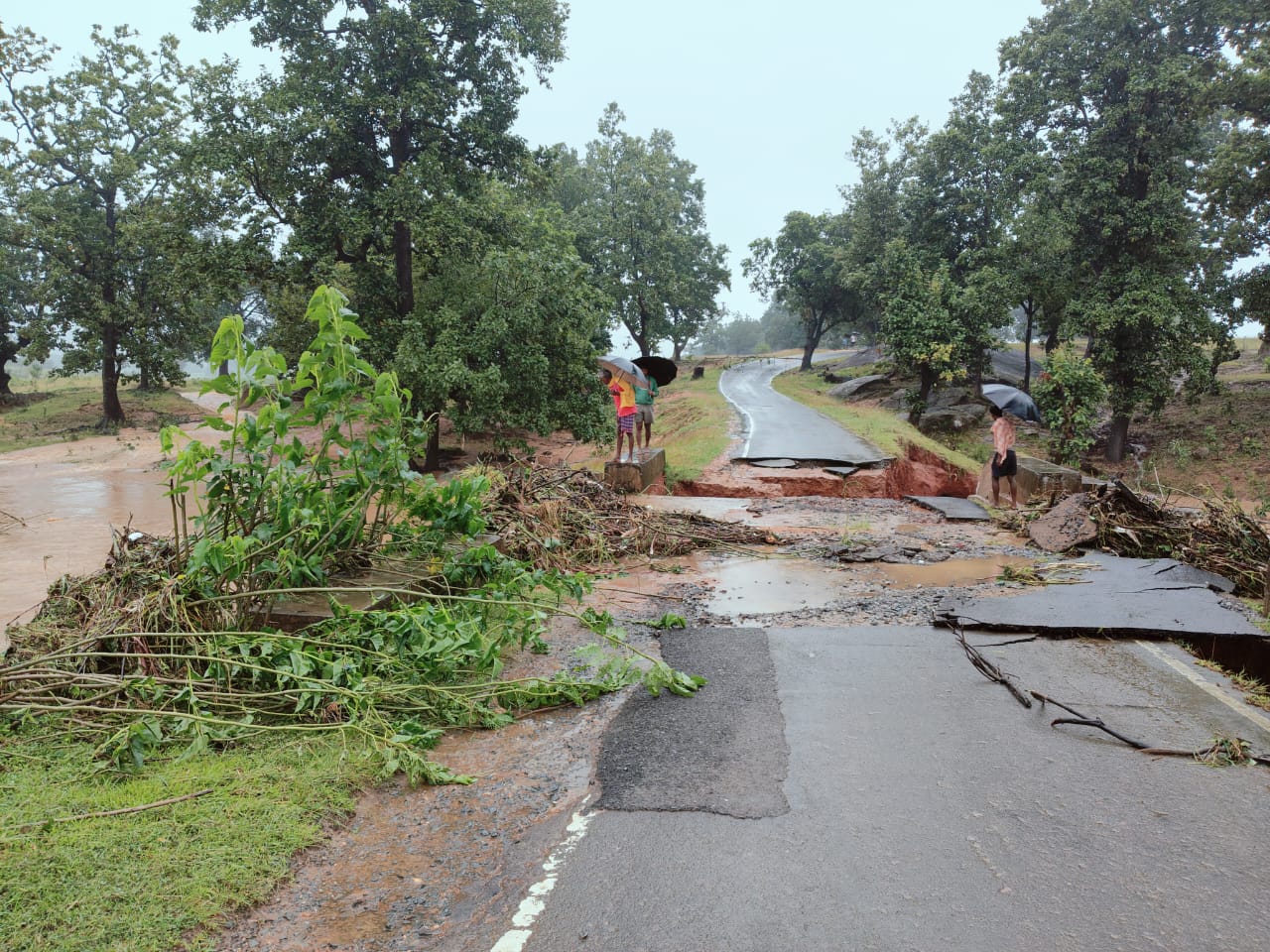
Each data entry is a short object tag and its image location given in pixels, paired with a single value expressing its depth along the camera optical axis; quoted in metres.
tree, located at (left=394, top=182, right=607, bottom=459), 18.45
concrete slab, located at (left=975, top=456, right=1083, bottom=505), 13.51
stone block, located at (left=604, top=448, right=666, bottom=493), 12.45
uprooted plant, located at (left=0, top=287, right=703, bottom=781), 3.90
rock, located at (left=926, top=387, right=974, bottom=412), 34.47
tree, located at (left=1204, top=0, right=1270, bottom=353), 21.86
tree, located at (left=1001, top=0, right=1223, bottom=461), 23.88
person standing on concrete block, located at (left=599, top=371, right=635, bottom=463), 13.55
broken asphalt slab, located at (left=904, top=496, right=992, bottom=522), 10.91
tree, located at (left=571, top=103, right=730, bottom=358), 41.81
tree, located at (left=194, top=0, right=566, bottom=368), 18.25
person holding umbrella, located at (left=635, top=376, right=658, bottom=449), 15.21
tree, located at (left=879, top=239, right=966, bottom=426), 28.86
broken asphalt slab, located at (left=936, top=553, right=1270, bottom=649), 5.51
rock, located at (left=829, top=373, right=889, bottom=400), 39.97
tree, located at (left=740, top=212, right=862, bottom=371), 49.06
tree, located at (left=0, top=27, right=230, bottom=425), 28.20
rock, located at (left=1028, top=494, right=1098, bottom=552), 8.43
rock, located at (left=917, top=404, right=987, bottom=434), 32.09
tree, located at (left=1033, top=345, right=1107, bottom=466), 21.62
